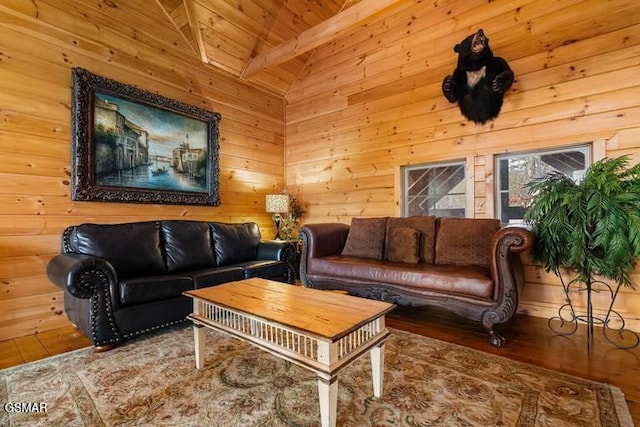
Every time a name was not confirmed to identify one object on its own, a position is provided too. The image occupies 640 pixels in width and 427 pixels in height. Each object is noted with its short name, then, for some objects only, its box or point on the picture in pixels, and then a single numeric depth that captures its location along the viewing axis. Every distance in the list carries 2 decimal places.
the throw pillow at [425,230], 2.90
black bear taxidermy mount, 2.80
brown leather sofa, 2.10
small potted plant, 4.33
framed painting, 2.71
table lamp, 4.05
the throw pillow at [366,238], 3.16
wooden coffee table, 1.20
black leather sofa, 2.01
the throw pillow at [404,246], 2.85
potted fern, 1.94
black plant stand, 2.16
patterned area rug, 1.33
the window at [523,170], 2.67
